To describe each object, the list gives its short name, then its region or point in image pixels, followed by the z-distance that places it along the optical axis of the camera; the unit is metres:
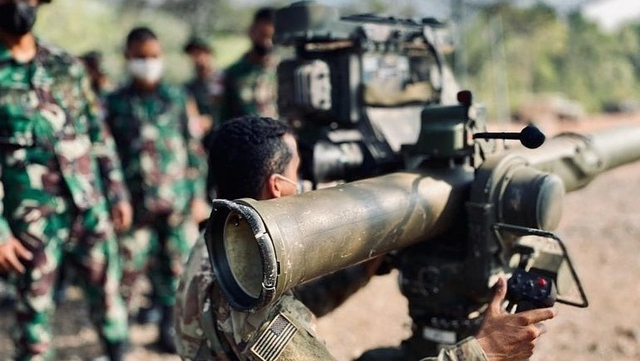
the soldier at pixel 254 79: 5.38
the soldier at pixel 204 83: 5.78
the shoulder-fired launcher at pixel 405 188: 1.64
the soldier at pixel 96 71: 5.91
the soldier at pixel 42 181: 3.10
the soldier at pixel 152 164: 4.50
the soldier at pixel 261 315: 1.71
